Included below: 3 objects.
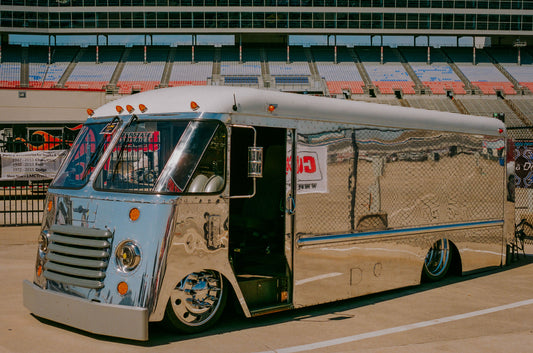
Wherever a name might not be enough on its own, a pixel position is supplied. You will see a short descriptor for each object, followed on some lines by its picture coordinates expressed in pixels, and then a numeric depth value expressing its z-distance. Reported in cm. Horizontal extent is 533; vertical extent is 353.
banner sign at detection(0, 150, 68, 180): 1403
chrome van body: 529
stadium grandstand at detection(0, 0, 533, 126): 5409
